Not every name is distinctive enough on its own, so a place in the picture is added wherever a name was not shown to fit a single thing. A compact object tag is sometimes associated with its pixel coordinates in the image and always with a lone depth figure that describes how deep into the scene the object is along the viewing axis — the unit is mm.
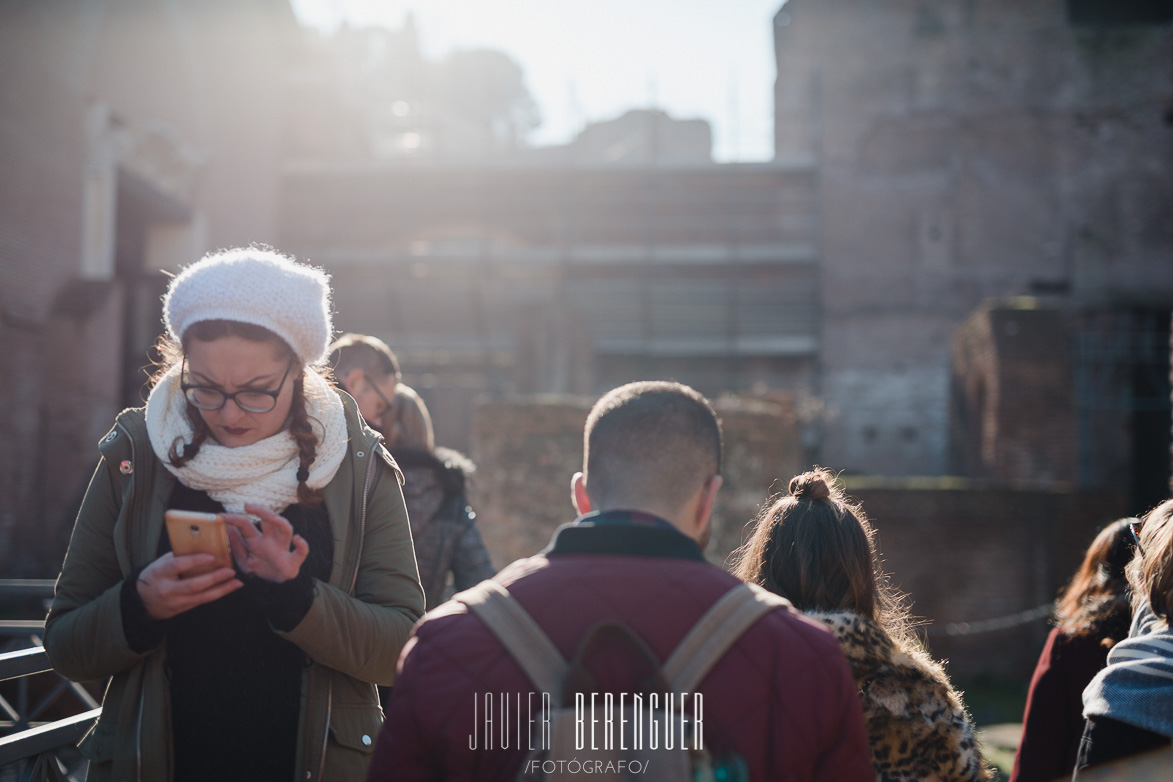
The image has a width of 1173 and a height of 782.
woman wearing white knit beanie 1583
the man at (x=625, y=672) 1216
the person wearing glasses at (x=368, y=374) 2889
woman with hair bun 1878
